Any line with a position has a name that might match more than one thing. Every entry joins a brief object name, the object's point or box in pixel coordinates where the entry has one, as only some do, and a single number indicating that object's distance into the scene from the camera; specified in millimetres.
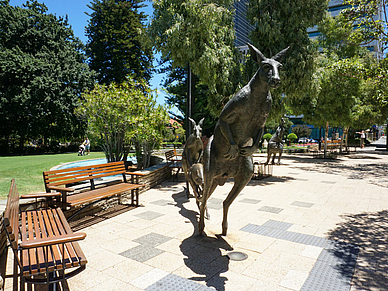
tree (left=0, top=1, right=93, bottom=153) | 22531
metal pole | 8288
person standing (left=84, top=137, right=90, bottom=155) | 22234
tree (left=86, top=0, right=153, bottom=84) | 24719
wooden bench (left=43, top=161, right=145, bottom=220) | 4801
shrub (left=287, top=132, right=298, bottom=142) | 36341
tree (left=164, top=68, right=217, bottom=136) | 20969
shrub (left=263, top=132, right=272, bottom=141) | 31159
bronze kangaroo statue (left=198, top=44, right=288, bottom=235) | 3076
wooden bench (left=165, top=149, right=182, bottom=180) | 10205
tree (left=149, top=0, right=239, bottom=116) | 9062
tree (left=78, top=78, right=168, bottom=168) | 9039
